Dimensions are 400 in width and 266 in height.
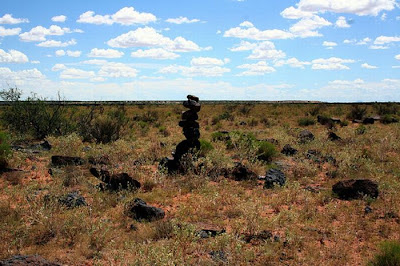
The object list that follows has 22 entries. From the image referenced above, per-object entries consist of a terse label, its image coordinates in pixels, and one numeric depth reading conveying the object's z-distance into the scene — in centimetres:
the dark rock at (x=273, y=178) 1188
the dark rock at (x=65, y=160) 1380
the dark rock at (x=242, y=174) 1292
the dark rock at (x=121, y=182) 1109
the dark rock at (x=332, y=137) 2053
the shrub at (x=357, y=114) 3556
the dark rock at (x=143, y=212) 895
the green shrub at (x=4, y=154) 1291
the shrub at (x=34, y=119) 2161
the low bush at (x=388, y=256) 628
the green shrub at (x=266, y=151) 1592
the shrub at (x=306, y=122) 3128
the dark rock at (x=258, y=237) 792
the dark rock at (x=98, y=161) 1427
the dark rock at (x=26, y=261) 566
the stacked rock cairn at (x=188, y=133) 1387
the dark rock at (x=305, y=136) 2031
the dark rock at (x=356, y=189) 1048
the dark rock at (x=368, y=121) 3072
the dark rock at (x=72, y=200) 941
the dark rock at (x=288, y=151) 1711
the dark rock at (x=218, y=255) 661
